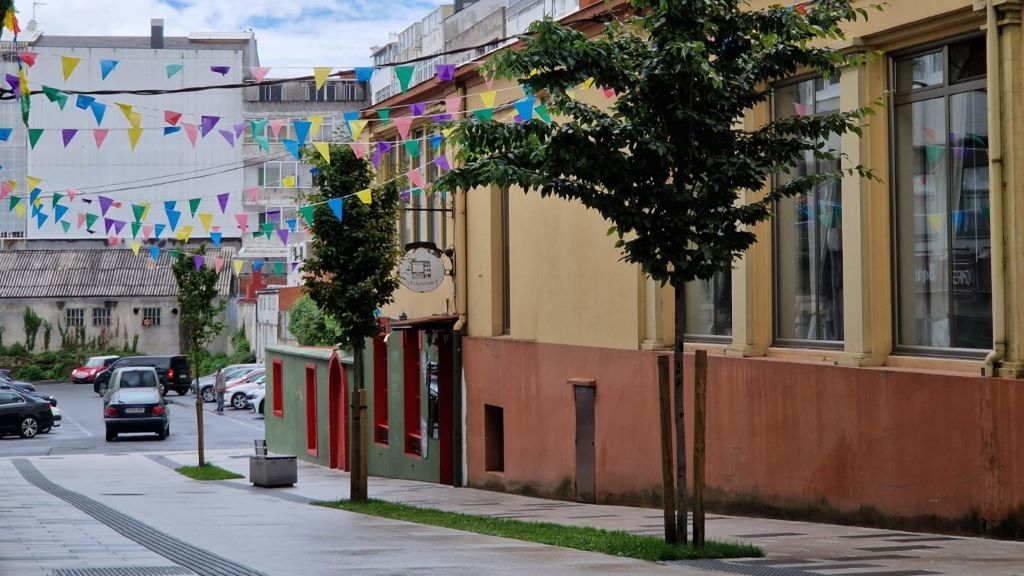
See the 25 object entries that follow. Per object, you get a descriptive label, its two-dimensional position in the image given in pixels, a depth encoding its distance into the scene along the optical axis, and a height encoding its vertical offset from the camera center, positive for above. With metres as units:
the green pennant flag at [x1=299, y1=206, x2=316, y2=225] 20.89 +1.30
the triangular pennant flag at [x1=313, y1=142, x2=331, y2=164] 21.11 +2.17
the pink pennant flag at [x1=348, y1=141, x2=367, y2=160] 21.94 +2.30
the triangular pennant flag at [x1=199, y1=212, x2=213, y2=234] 34.34 +2.06
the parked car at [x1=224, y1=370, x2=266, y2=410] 62.16 -3.36
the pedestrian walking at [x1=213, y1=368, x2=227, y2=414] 60.25 -3.14
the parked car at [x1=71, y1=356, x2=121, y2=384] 75.44 -2.89
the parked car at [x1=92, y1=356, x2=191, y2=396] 68.94 -2.84
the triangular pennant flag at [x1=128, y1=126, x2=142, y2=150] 20.76 +2.39
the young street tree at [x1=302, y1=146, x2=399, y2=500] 21.45 +0.77
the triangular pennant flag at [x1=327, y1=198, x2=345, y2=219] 21.11 +1.38
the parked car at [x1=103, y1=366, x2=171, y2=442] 45.19 -2.76
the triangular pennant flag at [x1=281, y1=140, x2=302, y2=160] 20.19 +2.12
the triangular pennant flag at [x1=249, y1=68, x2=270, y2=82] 19.50 +3.02
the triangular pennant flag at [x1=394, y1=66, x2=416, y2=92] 17.90 +2.72
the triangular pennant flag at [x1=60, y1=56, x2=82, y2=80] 17.70 +2.88
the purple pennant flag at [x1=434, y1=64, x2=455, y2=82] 19.51 +2.99
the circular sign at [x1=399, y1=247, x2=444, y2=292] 25.17 +0.59
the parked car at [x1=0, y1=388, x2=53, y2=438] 46.31 -3.10
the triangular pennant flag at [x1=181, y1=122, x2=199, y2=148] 21.79 +2.63
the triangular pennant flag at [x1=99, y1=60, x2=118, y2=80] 18.73 +3.04
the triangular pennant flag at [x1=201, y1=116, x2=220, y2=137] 20.90 +2.55
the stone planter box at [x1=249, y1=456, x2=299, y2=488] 26.86 -2.82
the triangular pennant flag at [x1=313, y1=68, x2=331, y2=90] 17.98 +2.73
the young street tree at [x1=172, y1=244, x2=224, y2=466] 33.66 +0.35
